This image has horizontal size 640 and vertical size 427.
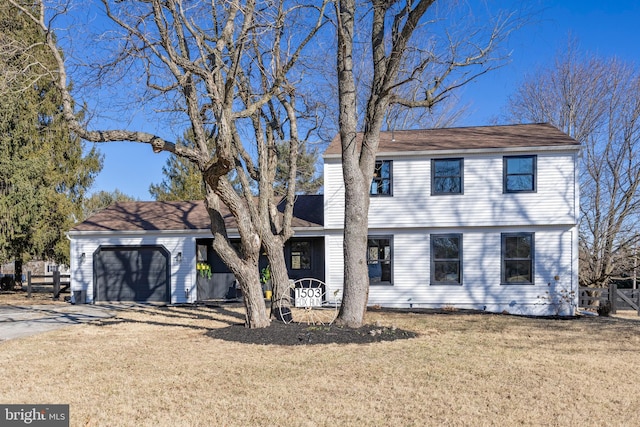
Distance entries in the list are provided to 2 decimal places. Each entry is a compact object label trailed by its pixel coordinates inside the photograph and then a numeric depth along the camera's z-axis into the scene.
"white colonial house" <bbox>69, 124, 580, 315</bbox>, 15.20
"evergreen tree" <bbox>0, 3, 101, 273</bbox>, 20.48
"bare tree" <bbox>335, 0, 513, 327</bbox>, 10.27
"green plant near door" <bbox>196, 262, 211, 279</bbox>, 17.98
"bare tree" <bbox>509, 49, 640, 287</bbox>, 21.05
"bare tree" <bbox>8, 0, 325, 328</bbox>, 9.09
